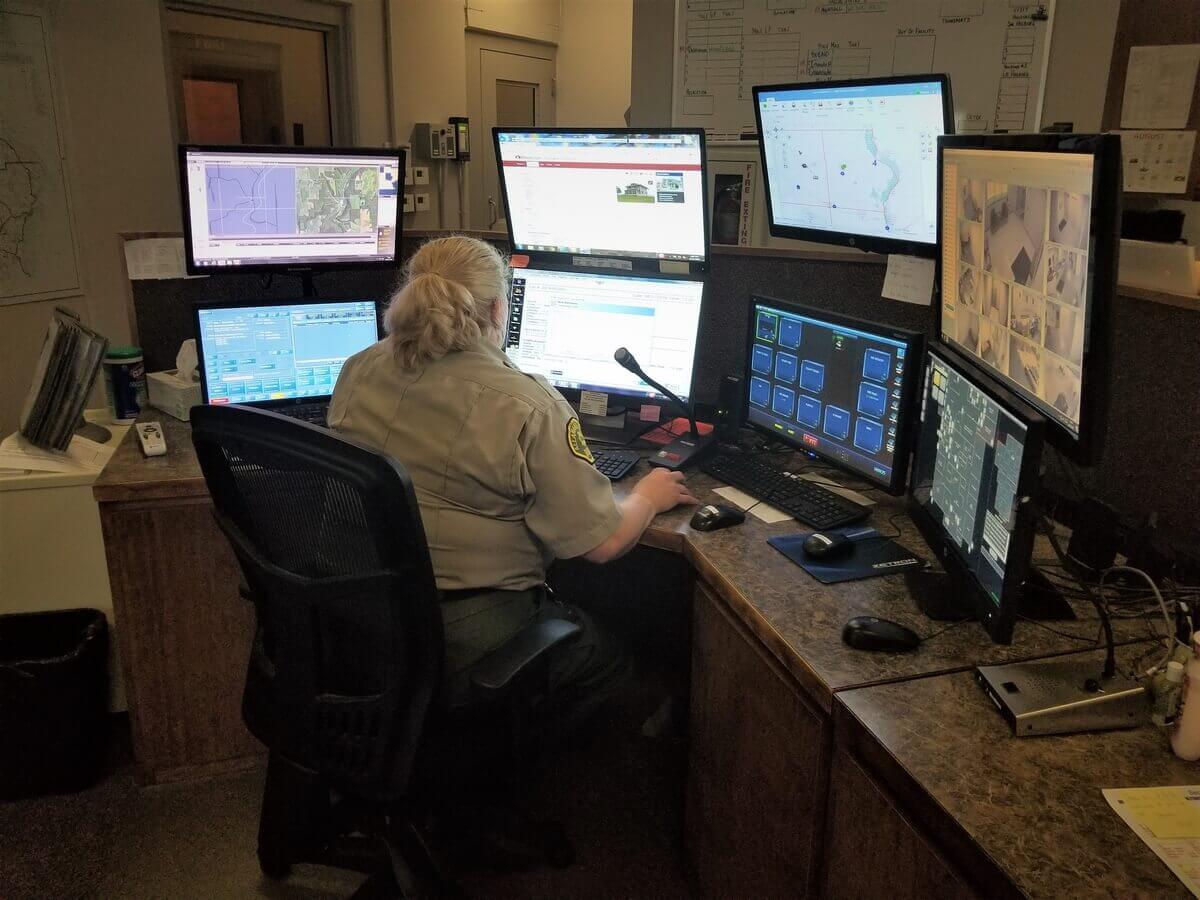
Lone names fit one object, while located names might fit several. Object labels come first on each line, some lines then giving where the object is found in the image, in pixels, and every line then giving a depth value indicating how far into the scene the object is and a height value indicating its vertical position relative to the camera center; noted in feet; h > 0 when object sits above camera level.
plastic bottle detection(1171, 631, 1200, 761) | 3.13 -1.69
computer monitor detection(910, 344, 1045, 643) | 3.47 -1.16
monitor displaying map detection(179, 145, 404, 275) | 6.63 -0.07
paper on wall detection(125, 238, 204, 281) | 7.07 -0.48
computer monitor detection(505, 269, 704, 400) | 6.59 -0.91
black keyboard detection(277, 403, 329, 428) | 6.79 -1.55
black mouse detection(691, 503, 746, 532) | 5.23 -1.73
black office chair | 3.86 -1.86
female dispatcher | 4.66 -1.24
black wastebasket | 6.15 -3.32
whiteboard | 10.42 +1.77
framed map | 10.14 +0.22
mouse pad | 4.64 -1.77
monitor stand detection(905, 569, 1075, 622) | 4.16 -1.76
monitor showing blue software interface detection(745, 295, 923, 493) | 5.15 -1.06
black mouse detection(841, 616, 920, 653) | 3.87 -1.75
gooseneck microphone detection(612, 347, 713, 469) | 6.24 -1.63
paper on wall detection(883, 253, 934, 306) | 5.81 -0.46
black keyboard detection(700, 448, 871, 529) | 5.30 -1.69
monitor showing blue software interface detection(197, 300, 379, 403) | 6.68 -1.08
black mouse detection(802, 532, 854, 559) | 4.74 -1.70
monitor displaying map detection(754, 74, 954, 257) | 5.30 +0.28
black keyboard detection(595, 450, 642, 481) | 6.06 -1.70
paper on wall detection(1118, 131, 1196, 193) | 10.61 +0.56
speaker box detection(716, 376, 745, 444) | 6.56 -1.42
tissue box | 6.90 -1.45
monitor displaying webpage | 6.44 +0.06
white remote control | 6.28 -1.62
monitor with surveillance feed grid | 3.38 -0.23
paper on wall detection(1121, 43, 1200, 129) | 10.44 +1.37
